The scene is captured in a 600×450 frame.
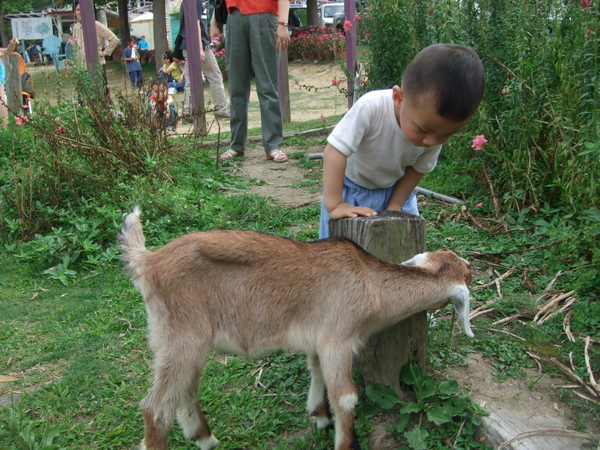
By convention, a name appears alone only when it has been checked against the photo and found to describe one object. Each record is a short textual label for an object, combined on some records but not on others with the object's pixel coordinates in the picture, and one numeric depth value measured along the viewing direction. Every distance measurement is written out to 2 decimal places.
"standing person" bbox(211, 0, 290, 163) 6.75
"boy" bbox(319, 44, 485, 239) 2.42
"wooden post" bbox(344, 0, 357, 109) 8.34
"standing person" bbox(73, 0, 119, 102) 8.50
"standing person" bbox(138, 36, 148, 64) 30.78
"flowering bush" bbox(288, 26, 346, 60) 21.98
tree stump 2.68
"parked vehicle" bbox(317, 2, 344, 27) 30.95
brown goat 2.37
